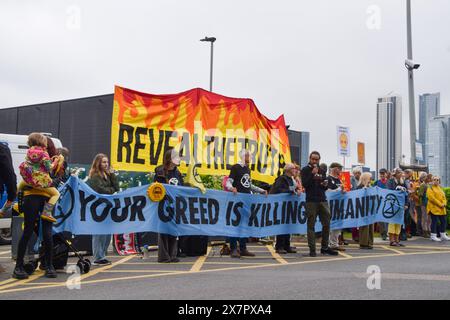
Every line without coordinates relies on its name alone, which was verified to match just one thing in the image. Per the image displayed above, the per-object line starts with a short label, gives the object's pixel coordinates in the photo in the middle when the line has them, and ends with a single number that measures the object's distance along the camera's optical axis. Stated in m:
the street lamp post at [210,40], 28.03
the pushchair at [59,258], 8.02
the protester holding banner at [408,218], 15.27
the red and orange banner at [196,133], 10.60
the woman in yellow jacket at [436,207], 15.29
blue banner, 9.12
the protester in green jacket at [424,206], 16.03
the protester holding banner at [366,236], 12.84
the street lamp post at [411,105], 20.81
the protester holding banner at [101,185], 9.51
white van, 13.68
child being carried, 7.53
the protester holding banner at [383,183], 14.60
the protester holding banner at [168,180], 9.90
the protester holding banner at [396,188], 13.59
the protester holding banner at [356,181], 14.79
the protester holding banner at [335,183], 12.53
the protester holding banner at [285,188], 11.63
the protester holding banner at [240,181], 10.77
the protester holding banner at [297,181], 11.96
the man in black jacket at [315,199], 10.82
